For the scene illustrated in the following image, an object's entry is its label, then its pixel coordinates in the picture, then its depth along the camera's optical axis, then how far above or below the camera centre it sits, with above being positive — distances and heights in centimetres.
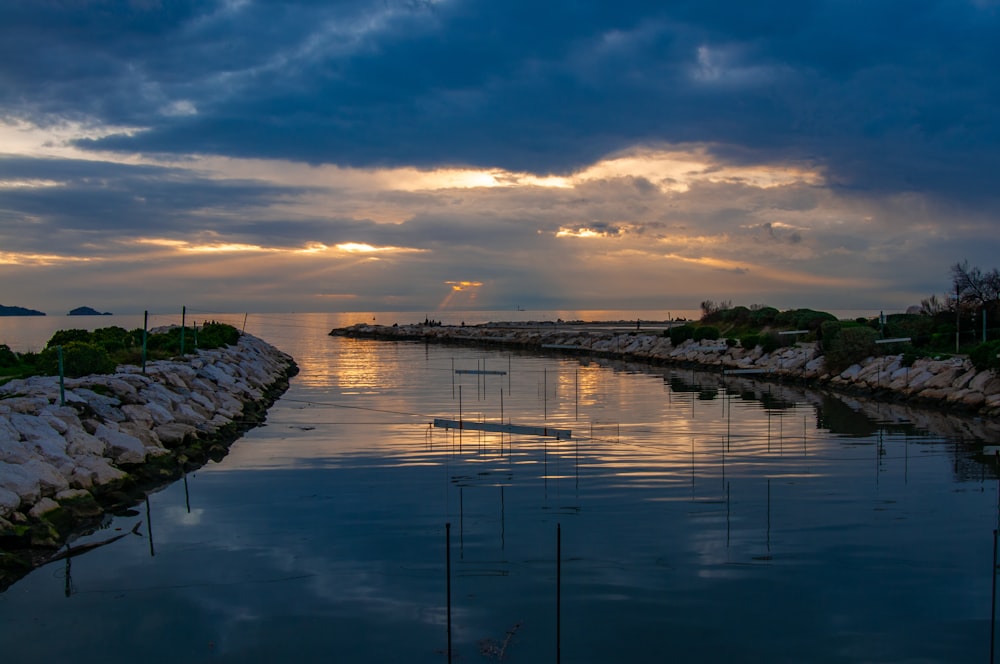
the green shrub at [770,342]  5059 -72
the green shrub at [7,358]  2769 -115
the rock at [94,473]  1484 -278
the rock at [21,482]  1263 -249
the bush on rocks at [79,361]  2180 -97
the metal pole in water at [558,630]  837 -314
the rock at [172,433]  1950 -262
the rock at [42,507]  1261 -292
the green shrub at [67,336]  3235 -43
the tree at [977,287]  4306 +246
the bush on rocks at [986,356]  2845 -85
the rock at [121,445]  1685 -253
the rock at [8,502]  1196 -265
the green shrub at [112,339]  3250 -54
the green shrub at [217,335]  4262 -49
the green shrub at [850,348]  3988 -84
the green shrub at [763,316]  6438 +121
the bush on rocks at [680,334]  6234 -30
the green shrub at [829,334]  4284 -16
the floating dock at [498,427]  1895 -236
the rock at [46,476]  1350 -257
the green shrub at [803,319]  5641 +91
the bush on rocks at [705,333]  6028 -20
